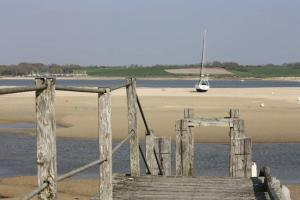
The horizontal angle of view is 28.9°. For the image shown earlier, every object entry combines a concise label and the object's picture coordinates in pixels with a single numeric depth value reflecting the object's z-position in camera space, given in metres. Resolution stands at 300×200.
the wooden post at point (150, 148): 9.59
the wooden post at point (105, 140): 5.29
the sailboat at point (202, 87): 63.88
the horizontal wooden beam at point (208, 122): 11.22
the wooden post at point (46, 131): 3.54
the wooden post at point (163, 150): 10.67
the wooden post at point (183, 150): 11.03
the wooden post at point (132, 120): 7.22
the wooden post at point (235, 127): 11.00
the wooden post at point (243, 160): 9.81
